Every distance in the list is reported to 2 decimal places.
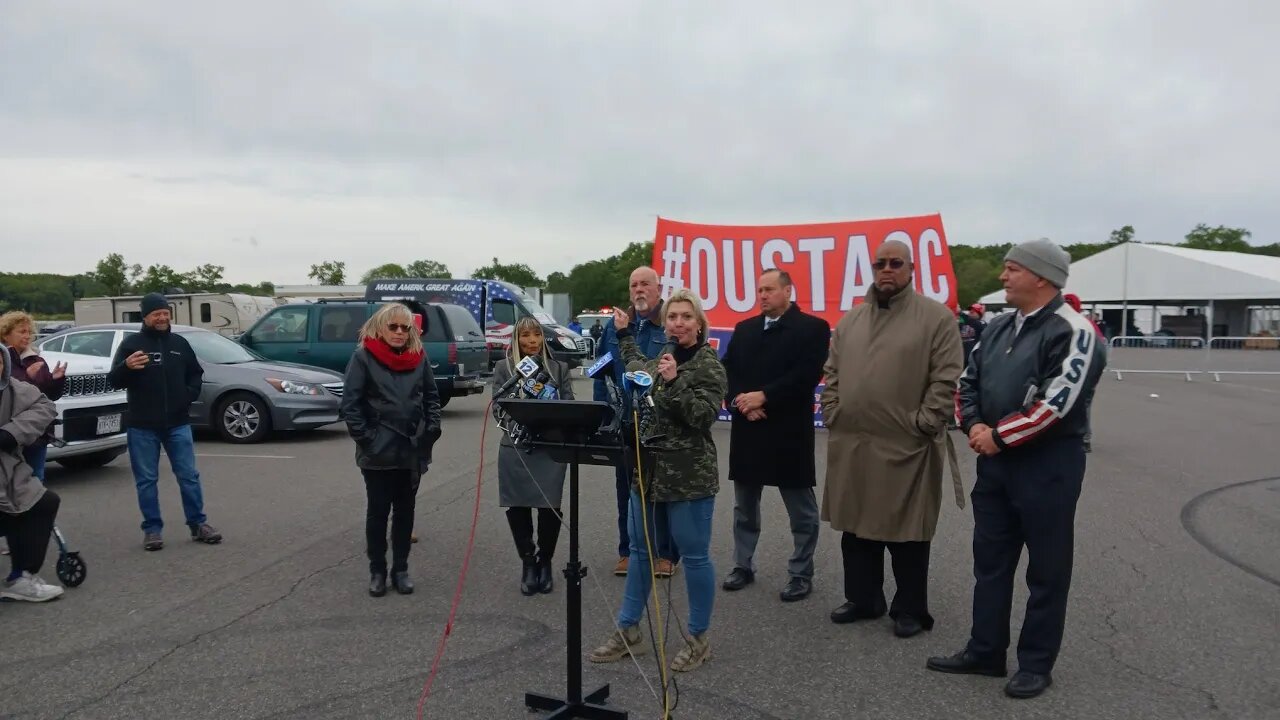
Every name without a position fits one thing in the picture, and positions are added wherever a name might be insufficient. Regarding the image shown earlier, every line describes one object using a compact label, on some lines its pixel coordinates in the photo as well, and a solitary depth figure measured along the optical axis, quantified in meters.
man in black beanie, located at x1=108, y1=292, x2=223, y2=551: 6.61
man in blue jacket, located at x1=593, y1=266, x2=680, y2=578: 5.23
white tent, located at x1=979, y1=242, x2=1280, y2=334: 45.38
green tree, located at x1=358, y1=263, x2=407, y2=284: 98.69
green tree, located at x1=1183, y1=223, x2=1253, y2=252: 89.12
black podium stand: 3.60
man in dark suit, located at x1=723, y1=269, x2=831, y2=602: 5.45
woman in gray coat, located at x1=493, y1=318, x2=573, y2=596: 5.62
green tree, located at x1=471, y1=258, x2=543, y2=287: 100.62
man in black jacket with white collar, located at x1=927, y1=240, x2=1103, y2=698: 4.06
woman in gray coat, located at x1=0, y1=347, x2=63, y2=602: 5.46
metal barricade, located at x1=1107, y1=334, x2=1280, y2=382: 25.28
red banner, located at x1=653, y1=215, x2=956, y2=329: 12.68
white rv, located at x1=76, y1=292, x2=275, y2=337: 31.73
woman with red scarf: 5.61
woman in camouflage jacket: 4.34
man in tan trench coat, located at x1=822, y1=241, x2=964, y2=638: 4.82
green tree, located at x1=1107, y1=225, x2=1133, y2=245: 95.62
